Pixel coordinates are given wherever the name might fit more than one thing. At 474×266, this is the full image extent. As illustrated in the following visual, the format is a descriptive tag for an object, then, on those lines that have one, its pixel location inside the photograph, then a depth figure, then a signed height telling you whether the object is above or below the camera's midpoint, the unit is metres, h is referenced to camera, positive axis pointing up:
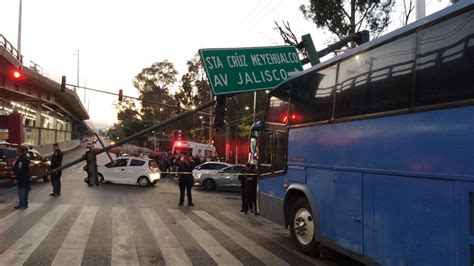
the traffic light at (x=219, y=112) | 11.70 +0.97
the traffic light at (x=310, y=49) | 13.48 +2.94
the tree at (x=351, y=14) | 25.80 +7.56
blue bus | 4.76 +0.06
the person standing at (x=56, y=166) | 17.36 -0.64
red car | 21.77 -0.74
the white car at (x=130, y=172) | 25.20 -1.14
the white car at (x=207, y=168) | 25.55 -0.91
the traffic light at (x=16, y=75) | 15.76 +2.47
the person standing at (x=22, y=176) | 13.76 -0.77
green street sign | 11.78 +2.18
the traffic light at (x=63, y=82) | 29.67 +4.22
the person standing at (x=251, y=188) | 14.79 -1.13
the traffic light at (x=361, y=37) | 13.87 +3.39
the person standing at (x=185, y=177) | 16.55 -0.91
